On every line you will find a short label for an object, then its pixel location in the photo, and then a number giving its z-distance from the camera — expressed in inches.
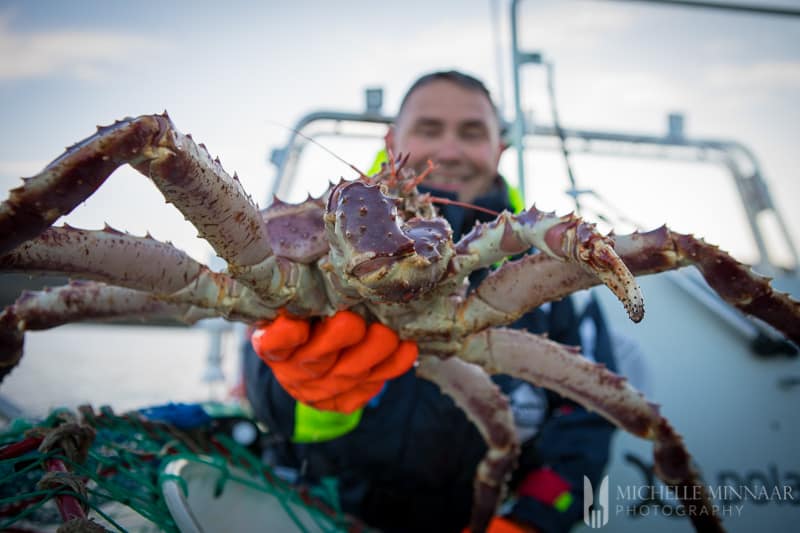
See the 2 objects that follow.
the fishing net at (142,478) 13.8
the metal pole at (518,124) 34.3
